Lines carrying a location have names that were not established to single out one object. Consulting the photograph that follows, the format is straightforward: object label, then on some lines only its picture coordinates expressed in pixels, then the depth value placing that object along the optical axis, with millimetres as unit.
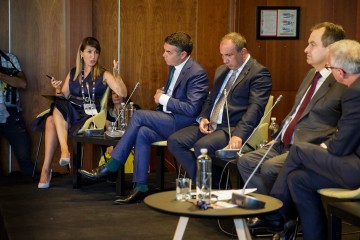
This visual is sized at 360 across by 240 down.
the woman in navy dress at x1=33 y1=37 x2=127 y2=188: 6281
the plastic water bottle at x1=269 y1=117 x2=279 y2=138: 5448
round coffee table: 3230
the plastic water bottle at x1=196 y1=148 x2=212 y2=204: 3510
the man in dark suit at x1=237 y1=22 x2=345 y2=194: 4219
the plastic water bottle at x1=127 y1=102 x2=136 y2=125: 6230
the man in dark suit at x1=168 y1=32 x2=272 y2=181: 5133
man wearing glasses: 3688
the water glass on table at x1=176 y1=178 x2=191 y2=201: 3549
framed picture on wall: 7086
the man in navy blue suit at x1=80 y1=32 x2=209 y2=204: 5566
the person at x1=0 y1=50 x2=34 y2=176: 6613
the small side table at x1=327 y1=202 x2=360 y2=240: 3296
